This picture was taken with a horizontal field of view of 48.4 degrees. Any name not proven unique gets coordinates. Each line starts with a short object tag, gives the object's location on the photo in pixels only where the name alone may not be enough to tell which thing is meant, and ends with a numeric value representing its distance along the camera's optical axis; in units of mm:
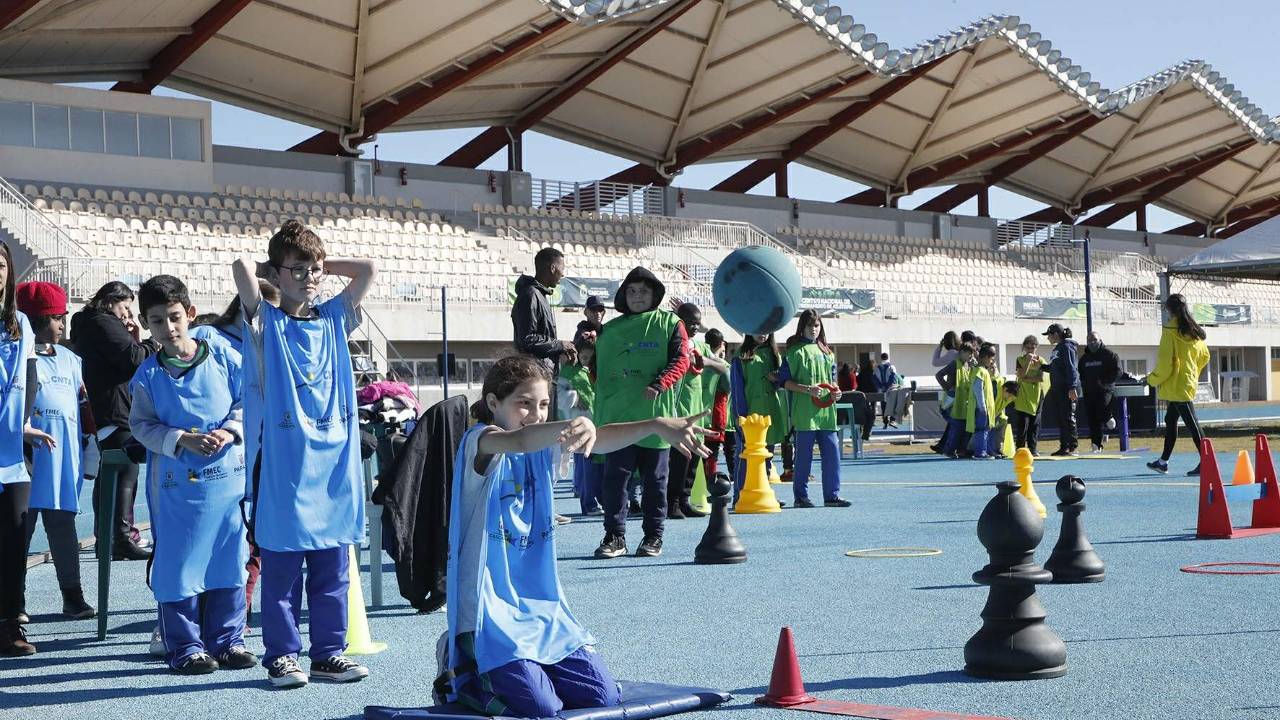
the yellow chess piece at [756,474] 11828
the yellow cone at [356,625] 5742
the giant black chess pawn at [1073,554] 7031
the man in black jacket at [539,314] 8812
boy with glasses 5055
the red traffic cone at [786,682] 4504
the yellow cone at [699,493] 12188
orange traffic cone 10539
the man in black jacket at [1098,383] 20125
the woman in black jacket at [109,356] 7383
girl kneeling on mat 4242
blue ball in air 14750
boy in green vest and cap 8703
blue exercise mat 4266
